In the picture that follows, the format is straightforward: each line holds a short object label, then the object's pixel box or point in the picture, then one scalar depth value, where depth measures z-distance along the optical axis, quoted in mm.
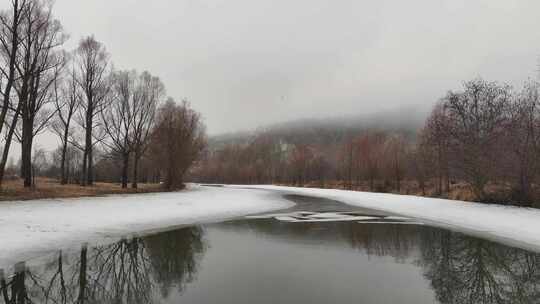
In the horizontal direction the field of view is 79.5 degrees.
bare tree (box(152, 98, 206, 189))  38938
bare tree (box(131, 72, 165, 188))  36781
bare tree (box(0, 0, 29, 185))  20969
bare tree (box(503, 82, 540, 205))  20047
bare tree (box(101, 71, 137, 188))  35969
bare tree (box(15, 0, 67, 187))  22203
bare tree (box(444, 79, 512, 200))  21447
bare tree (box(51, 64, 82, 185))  31938
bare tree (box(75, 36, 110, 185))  31500
